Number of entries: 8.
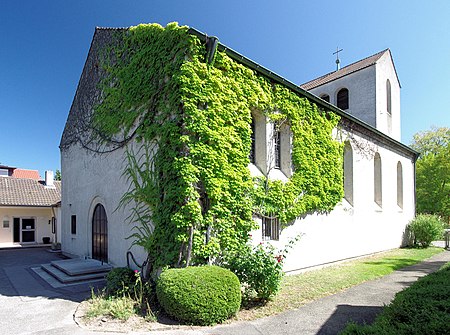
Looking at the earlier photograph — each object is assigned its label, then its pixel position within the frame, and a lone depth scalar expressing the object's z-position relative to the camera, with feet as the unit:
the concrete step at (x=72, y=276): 30.76
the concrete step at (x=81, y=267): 32.35
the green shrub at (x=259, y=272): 22.38
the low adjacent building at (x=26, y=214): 72.59
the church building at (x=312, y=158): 32.63
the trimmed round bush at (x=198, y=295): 18.92
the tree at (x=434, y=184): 91.04
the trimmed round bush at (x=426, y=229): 57.93
